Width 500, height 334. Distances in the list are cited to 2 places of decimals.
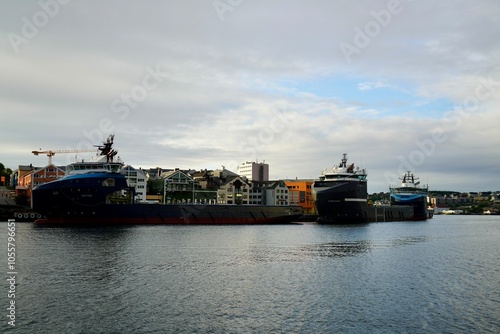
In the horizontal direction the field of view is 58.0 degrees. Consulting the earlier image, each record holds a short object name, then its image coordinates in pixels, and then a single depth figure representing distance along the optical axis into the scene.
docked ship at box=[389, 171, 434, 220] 167.62
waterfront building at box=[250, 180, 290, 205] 157.12
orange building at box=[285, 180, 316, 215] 169.12
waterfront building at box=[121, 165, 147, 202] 133.12
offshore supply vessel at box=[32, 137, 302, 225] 81.62
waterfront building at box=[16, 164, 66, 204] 130.00
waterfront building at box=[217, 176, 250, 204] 145.50
